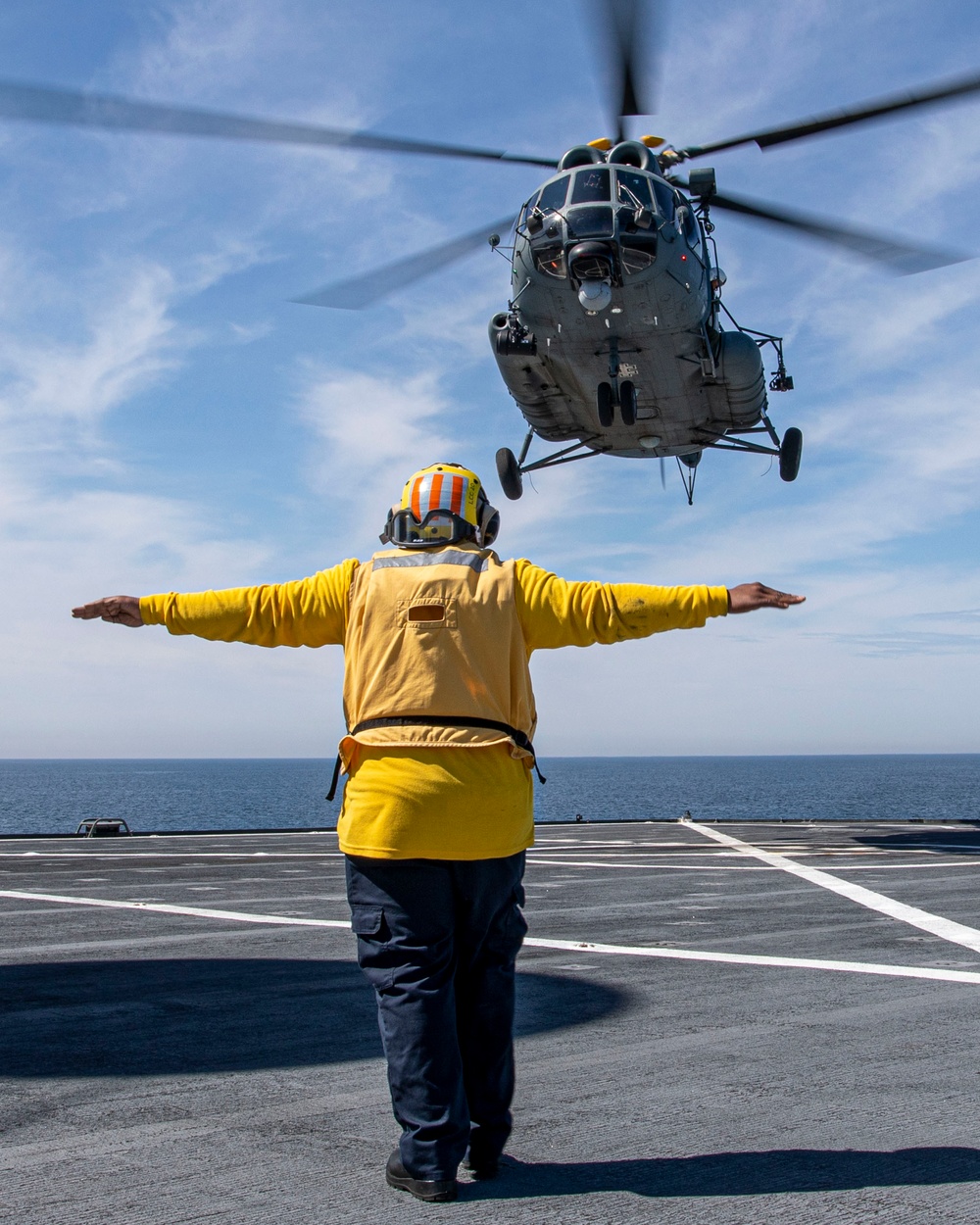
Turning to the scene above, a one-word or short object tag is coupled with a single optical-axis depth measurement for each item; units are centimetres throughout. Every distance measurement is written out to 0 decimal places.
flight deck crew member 335
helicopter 1490
